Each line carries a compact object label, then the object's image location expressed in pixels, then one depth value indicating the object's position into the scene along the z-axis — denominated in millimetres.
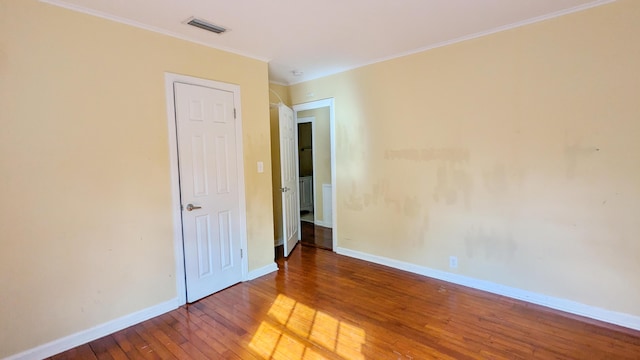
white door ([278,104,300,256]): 4094
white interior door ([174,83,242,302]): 2893
